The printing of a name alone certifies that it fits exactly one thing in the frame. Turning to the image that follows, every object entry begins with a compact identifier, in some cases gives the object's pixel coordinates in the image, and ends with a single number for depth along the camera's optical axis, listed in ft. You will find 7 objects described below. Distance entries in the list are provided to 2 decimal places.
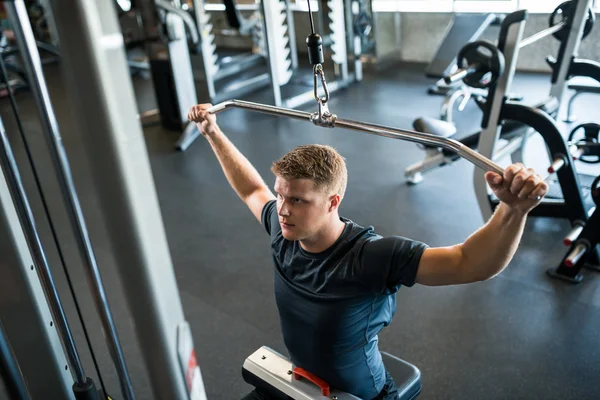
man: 3.95
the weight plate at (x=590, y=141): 9.26
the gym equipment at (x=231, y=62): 17.43
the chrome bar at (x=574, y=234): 8.74
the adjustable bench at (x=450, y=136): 11.01
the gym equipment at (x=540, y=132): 9.02
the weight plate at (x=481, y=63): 8.85
